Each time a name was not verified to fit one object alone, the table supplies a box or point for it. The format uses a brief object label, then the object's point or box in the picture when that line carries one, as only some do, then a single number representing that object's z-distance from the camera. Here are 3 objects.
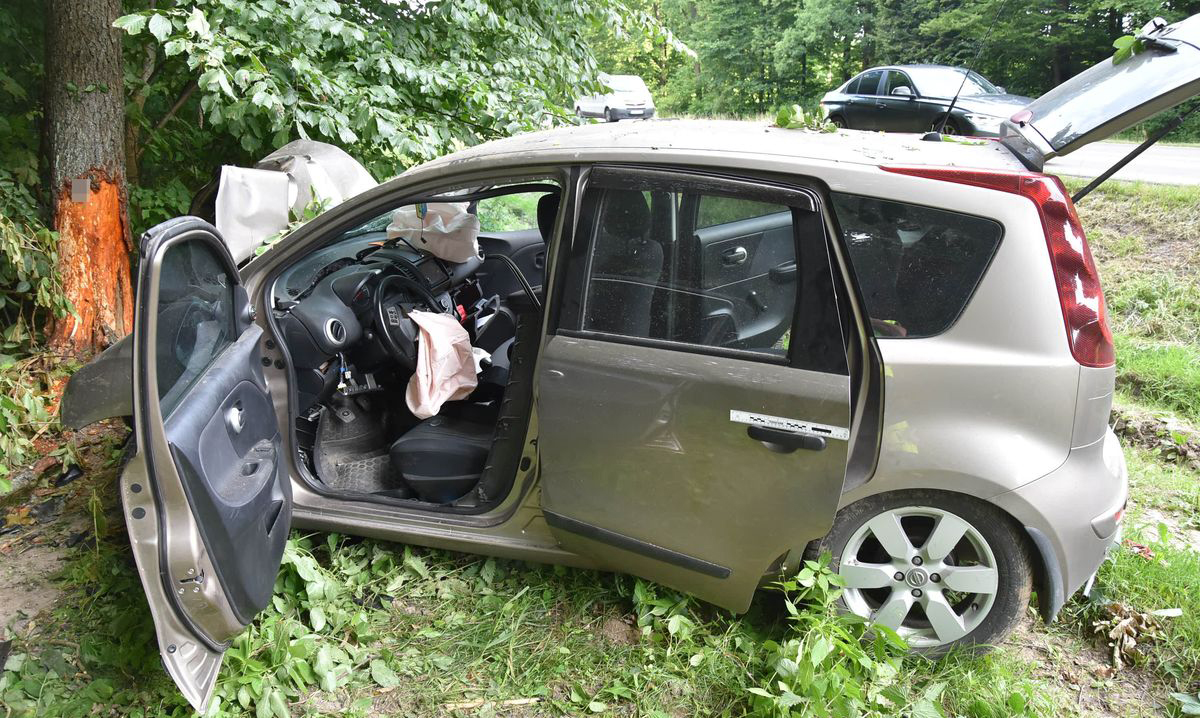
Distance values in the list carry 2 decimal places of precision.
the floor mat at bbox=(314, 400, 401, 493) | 2.99
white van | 18.73
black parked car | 9.26
